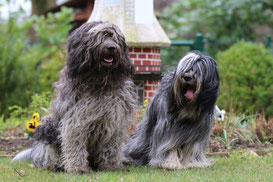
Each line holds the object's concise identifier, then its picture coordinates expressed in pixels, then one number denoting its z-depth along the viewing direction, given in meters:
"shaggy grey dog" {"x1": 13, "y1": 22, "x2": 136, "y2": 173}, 8.06
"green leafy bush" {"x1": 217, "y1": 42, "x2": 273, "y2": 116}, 17.84
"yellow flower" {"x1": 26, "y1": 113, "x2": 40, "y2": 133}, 11.47
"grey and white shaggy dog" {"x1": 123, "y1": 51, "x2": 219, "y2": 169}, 8.44
